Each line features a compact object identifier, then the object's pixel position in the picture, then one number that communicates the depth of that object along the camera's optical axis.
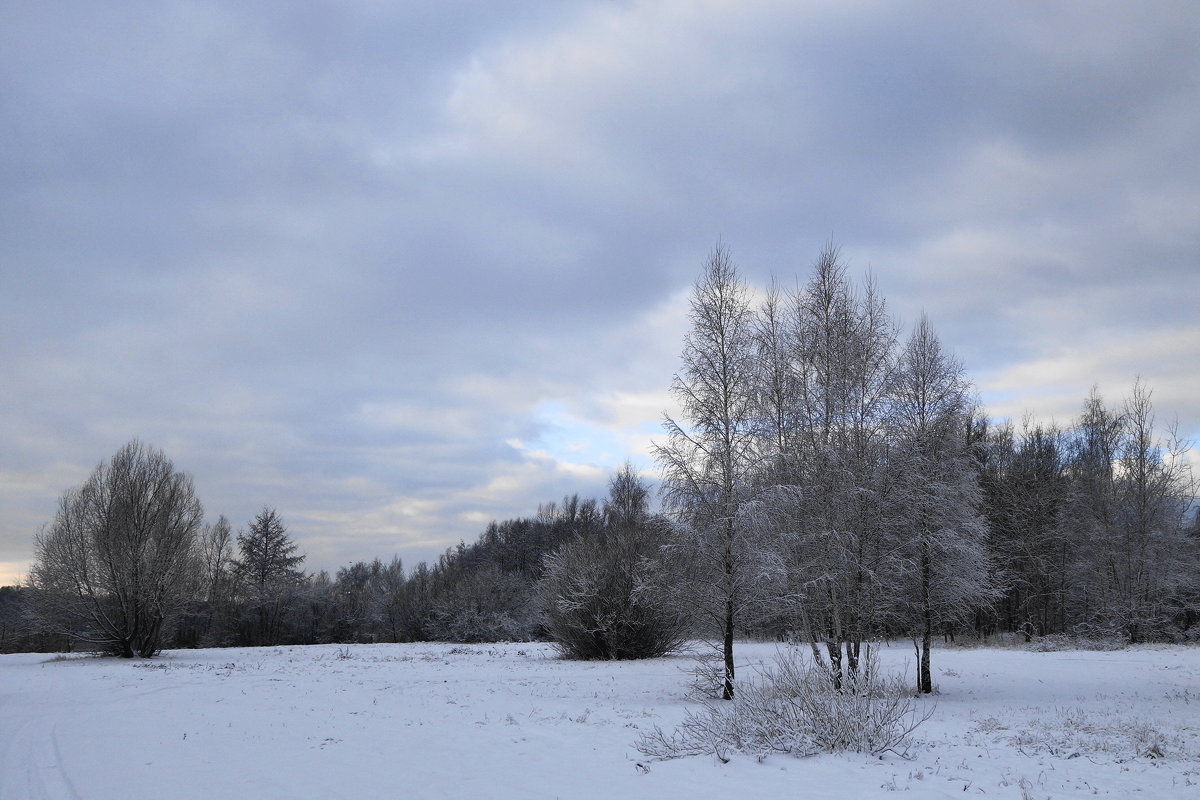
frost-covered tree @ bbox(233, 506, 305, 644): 58.38
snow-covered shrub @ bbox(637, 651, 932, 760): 9.44
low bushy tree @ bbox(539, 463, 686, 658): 31.05
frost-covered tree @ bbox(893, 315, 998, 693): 19.95
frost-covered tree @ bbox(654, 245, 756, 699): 17.94
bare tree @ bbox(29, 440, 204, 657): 36.78
